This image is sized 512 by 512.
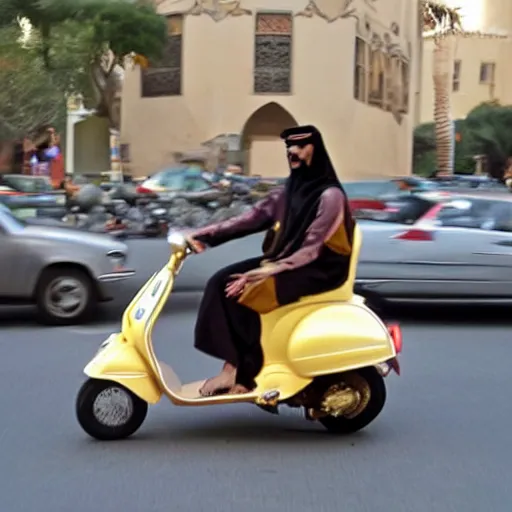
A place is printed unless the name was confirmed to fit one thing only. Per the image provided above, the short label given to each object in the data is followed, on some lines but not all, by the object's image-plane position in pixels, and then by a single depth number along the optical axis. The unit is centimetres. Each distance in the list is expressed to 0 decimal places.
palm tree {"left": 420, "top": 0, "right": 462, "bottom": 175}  4322
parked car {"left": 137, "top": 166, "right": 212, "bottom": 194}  2359
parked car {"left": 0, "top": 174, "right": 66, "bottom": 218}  1660
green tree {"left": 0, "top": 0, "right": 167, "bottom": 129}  2517
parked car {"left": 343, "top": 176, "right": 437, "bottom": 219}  1616
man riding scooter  555
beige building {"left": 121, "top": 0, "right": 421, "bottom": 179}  3453
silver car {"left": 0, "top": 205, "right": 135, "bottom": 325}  1014
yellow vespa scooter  554
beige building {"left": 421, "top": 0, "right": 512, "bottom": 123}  5909
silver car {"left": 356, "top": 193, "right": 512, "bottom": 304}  1034
